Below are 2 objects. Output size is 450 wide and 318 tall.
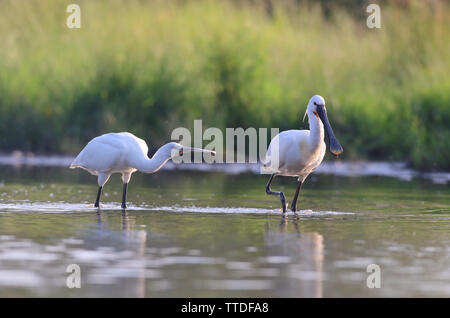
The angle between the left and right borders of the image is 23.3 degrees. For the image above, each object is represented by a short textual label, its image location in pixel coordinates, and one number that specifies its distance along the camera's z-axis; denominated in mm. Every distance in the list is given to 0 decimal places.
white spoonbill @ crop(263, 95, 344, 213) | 12203
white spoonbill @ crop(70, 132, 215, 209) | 12141
